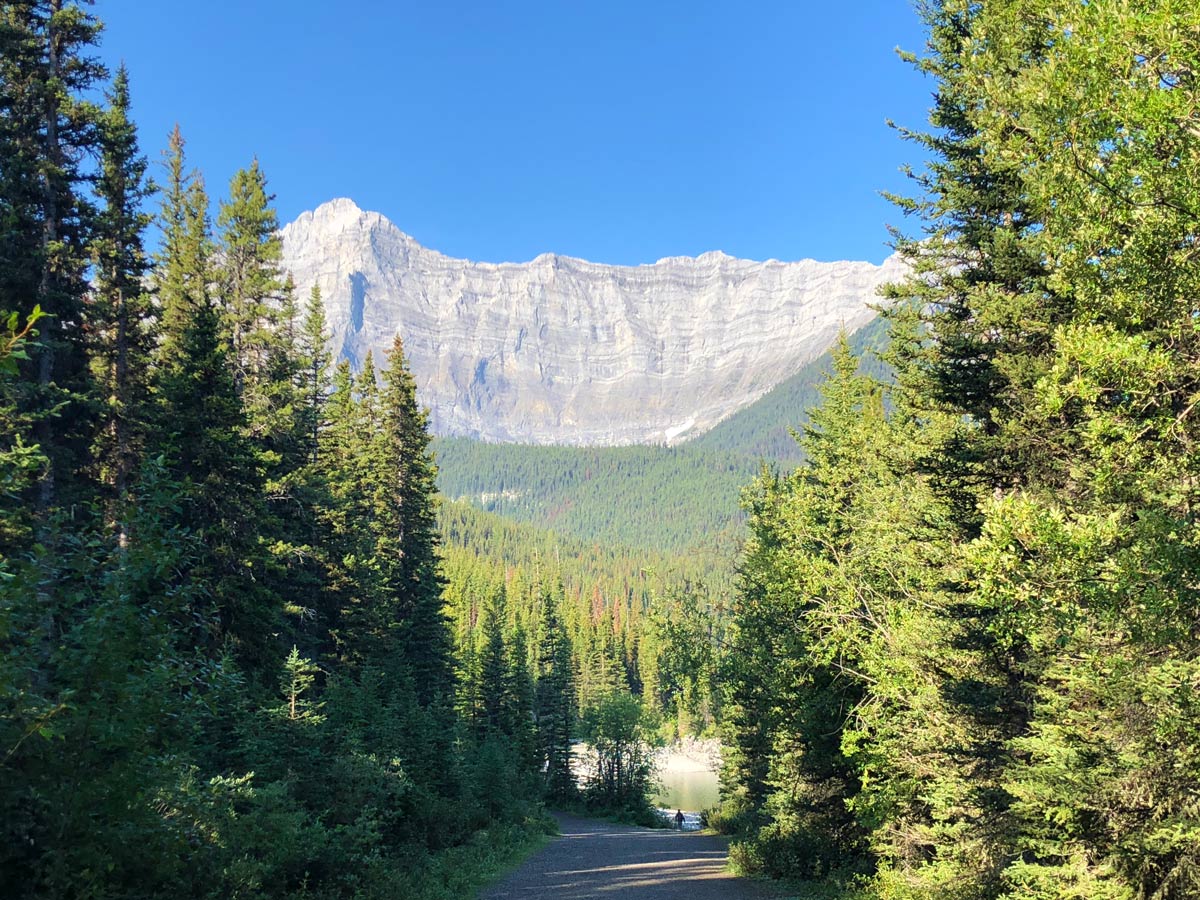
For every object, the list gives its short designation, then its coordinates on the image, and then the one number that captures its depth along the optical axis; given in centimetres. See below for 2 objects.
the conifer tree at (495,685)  4891
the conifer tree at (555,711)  5653
